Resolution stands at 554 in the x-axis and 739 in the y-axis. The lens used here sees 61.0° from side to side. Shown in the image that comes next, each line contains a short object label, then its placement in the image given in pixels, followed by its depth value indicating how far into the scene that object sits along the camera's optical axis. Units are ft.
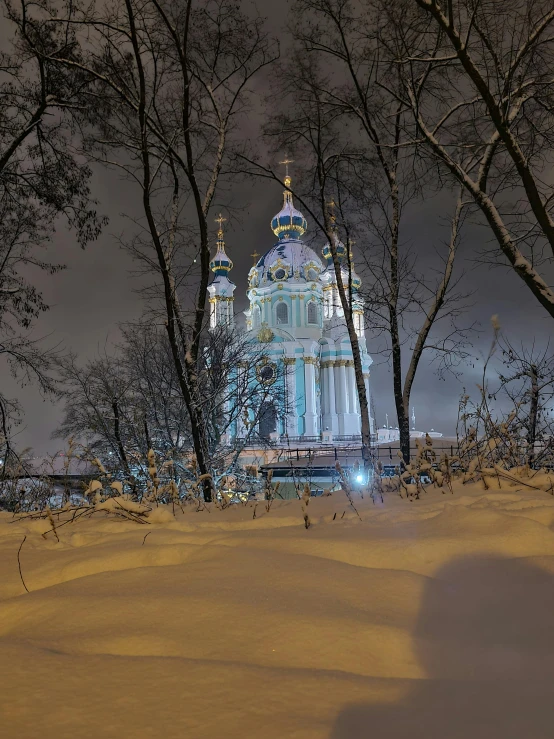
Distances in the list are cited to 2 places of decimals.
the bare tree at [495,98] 18.07
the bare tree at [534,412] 18.62
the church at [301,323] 146.51
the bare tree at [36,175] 25.39
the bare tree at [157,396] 48.08
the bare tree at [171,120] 22.81
